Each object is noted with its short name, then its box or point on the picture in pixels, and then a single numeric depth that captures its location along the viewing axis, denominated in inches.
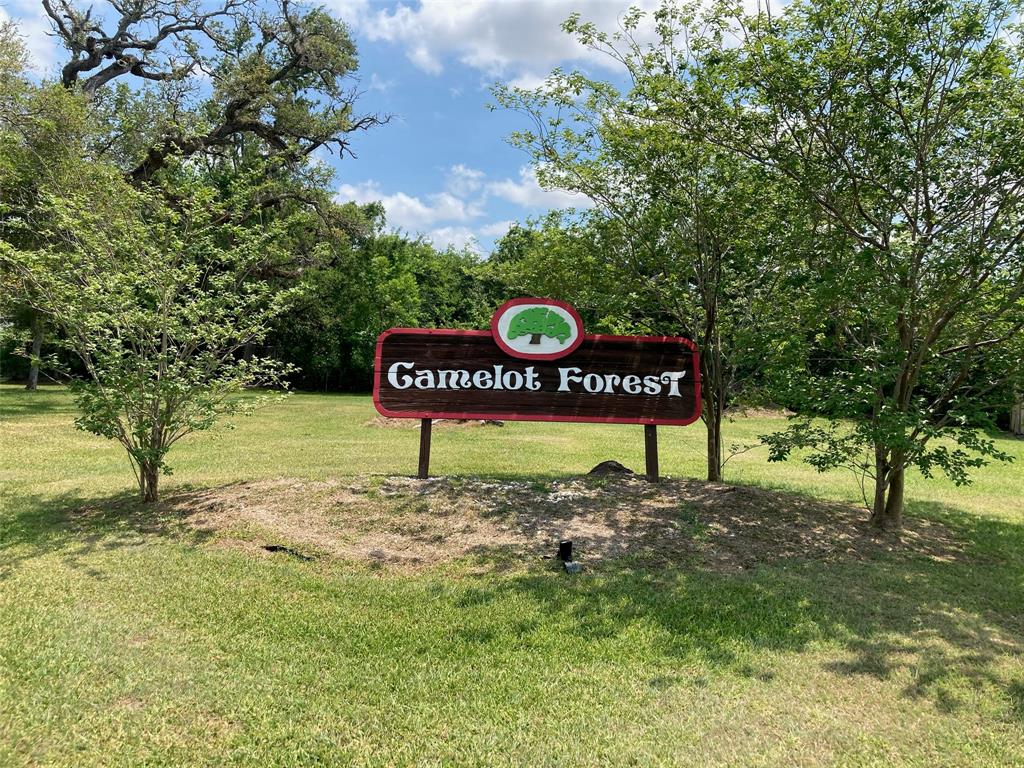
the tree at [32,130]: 551.8
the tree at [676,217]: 246.4
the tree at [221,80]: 731.4
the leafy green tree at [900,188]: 198.4
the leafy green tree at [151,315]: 223.9
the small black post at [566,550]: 184.2
